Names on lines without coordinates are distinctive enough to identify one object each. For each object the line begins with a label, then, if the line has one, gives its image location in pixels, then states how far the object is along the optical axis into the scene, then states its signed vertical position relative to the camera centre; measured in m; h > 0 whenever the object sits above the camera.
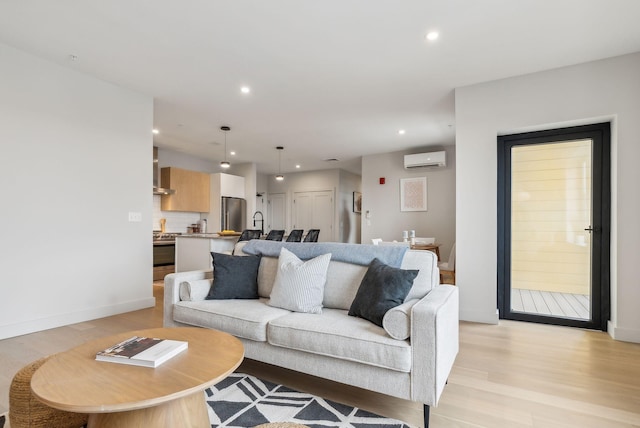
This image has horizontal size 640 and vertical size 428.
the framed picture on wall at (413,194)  6.85 +0.39
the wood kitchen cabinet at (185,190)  6.71 +0.48
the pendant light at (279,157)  6.87 +1.30
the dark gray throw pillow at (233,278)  2.58 -0.53
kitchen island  5.23 -0.60
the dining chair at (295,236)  6.29 -0.46
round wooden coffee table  1.10 -0.63
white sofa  1.65 -0.69
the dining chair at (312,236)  6.49 -0.48
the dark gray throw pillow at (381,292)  1.95 -0.50
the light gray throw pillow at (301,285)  2.26 -0.52
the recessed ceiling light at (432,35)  2.74 +1.50
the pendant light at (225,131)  5.42 +1.39
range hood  6.39 +0.66
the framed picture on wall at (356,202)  10.15 +0.32
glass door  3.36 -0.15
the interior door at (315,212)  9.33 +0.00
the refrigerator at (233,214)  7.53 -0.05
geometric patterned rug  1.73 -1.12
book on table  1.35 -0.61
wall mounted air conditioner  6.32 +1.03
